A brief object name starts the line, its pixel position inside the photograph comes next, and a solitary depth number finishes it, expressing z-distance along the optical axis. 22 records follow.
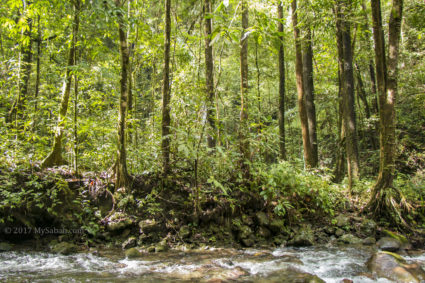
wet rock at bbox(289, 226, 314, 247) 6.07
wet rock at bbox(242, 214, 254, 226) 6.36
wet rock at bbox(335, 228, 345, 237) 6.57
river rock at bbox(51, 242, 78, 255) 5.26
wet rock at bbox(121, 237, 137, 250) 5.65
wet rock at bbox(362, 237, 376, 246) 6.09
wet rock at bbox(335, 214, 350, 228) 6.81
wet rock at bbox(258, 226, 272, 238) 6.25
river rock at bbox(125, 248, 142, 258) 5.17
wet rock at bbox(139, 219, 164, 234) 5.93
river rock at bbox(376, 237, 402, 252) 5.70
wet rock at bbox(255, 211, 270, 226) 6.35
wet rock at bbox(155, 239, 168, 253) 5.51
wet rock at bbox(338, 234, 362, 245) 6.22
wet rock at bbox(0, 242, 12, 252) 5.27
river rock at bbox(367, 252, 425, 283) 4.08
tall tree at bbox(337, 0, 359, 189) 8.36
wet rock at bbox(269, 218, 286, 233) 6.37
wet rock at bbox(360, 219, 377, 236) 6.52
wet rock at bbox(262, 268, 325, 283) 4.08
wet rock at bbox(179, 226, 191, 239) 5.91
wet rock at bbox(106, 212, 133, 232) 5.90
